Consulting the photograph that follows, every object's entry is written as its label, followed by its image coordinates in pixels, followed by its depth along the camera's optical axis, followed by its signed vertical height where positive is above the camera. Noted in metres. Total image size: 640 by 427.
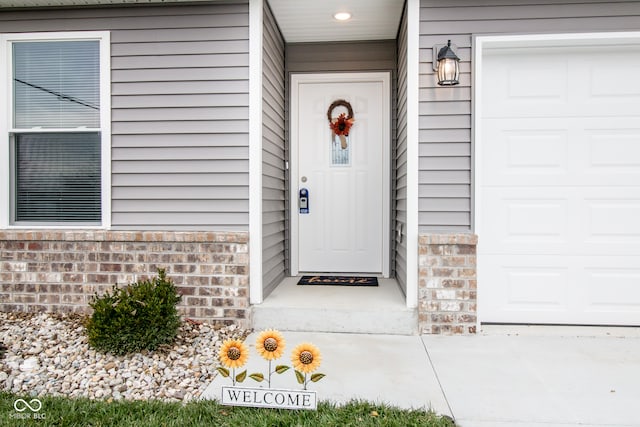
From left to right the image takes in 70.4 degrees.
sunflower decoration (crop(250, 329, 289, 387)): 2.07 -0.62
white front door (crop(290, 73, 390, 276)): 4.48 +0.36
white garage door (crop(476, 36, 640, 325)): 3.38 +0.21
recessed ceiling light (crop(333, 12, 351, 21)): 3.80 +1.67
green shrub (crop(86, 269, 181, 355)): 2.80 -0.69
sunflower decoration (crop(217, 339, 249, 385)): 2.08 -0.66
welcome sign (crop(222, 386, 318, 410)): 2.03 -0.84
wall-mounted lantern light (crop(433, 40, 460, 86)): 3.17 +1.03
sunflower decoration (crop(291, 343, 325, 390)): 2.03 -0.66
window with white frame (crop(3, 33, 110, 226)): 3.54 +0.64
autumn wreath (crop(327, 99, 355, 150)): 4.43 +0.88
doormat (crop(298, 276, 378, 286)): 4.18 -0.65
